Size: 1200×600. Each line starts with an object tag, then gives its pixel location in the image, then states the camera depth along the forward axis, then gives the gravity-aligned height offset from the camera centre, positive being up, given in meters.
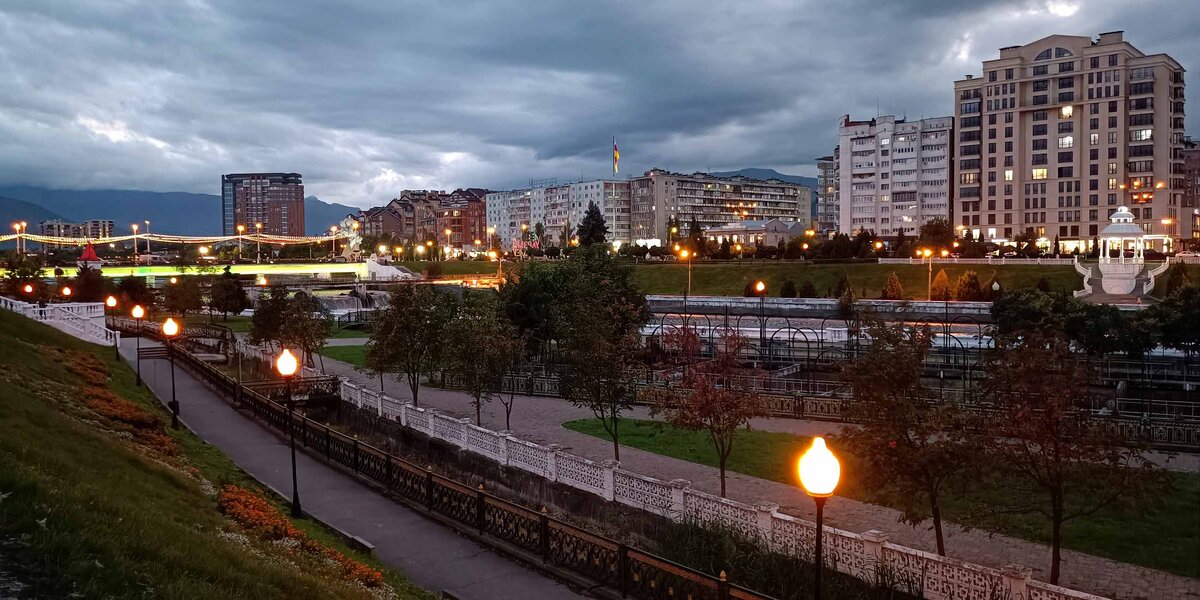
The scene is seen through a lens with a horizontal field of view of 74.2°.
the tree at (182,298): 61.41 -1.12
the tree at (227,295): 62.88 -0.98
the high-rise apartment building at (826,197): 175.38 +17.80
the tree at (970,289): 60.77 -1.11
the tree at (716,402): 16.39 -2.62
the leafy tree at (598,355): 20.00 -1.92
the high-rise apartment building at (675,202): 176.75 +17.48
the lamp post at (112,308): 36.53 -1.90
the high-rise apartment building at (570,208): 178.62 +16.89
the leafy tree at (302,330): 34.31 -2.06
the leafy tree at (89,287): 58.34 -0.16
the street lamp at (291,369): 15.64 -1.73
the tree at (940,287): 63.22 -0.96
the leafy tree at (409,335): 28.50 -1.93
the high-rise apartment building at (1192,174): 153.82 +19.13
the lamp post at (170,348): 23.24 -2.22
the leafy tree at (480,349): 24.16 -2.11
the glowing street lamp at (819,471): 8.30 -2.04
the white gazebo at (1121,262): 59.72 +0.82
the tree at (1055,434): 11.44 -2.39
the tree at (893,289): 63.33 -1.09
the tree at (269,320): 37.88 -1.79
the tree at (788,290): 68.19 -1.14
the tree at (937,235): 83.59 +4.34
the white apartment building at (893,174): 119.06 +15.76
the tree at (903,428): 12.34 -2.42
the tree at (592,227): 85.81 +5.70
